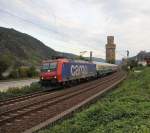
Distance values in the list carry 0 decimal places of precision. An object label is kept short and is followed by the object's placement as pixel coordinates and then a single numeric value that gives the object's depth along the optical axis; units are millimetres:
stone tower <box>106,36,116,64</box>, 168625
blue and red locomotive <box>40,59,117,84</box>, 34500
